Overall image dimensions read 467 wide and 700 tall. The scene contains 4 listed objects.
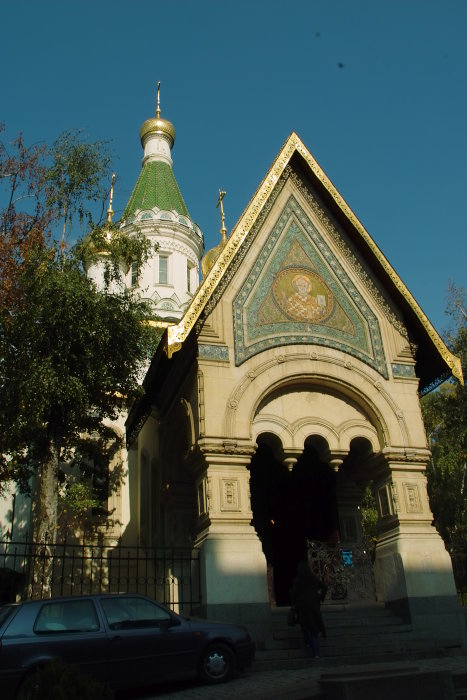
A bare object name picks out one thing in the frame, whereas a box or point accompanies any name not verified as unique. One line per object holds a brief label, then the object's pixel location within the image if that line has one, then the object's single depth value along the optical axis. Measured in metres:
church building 12.00
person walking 10.25
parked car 7.60
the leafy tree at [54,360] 12.72
